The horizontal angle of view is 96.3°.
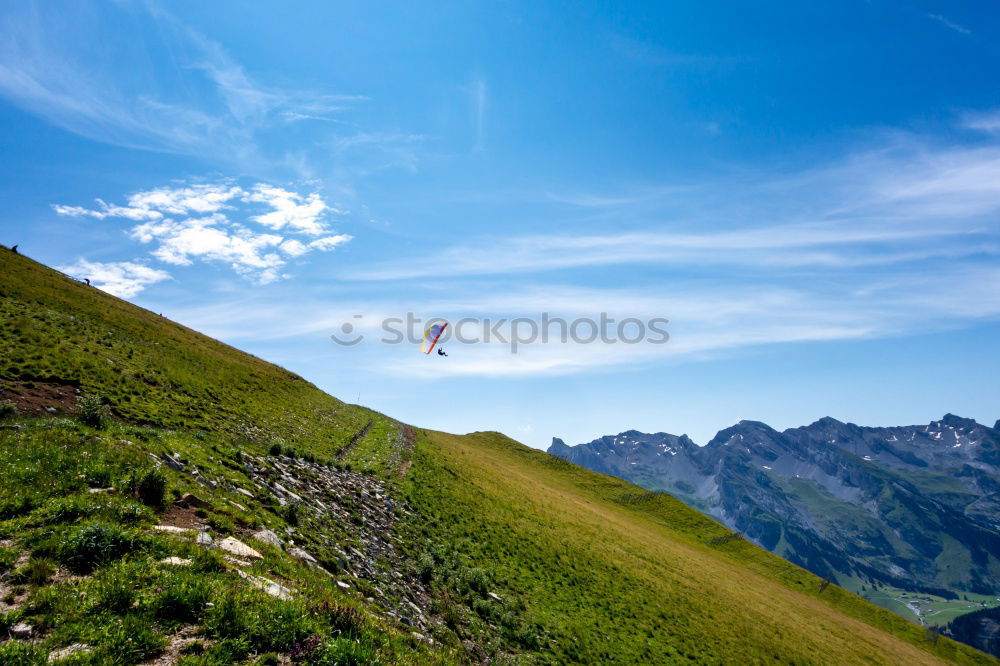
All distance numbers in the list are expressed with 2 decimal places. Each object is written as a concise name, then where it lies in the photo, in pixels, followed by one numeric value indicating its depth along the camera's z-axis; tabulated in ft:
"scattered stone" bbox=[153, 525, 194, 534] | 35.29
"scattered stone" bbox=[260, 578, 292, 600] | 31.33
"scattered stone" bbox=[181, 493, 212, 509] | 42.86
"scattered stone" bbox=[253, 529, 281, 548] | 44.12
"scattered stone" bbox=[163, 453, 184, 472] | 50.75
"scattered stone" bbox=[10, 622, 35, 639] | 22.25
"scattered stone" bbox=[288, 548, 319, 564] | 45.79
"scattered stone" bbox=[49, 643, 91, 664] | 21.16
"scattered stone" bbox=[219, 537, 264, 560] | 37.19
